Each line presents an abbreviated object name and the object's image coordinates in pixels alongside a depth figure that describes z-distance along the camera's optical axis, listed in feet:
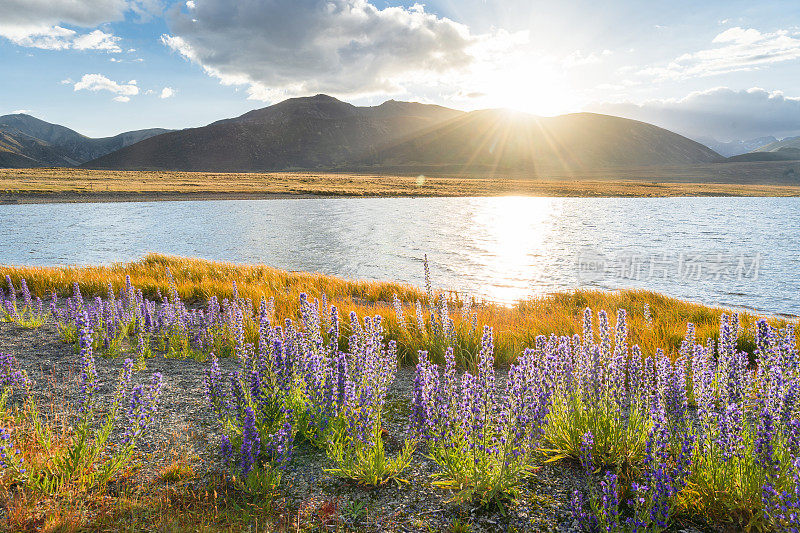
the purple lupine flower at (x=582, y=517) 10.68
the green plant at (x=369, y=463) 13.00
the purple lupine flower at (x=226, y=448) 12.59
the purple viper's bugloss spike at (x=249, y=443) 12.35
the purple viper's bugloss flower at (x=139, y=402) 12.44
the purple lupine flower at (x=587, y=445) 11.43
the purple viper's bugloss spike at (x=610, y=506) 10.21
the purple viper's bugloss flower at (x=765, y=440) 10.51
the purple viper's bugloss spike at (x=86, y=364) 13.38
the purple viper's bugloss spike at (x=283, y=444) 12.51
